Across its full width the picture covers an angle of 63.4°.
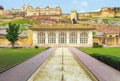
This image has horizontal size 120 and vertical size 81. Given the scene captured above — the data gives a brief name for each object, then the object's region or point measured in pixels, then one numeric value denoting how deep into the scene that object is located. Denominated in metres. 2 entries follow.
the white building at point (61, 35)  16.58
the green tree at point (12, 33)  15.31
